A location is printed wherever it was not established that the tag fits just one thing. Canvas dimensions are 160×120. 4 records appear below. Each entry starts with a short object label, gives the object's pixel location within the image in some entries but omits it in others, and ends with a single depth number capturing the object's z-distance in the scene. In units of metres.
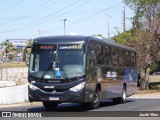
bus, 18.80
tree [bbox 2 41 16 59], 109.37
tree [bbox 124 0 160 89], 43.69
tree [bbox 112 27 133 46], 46.00
